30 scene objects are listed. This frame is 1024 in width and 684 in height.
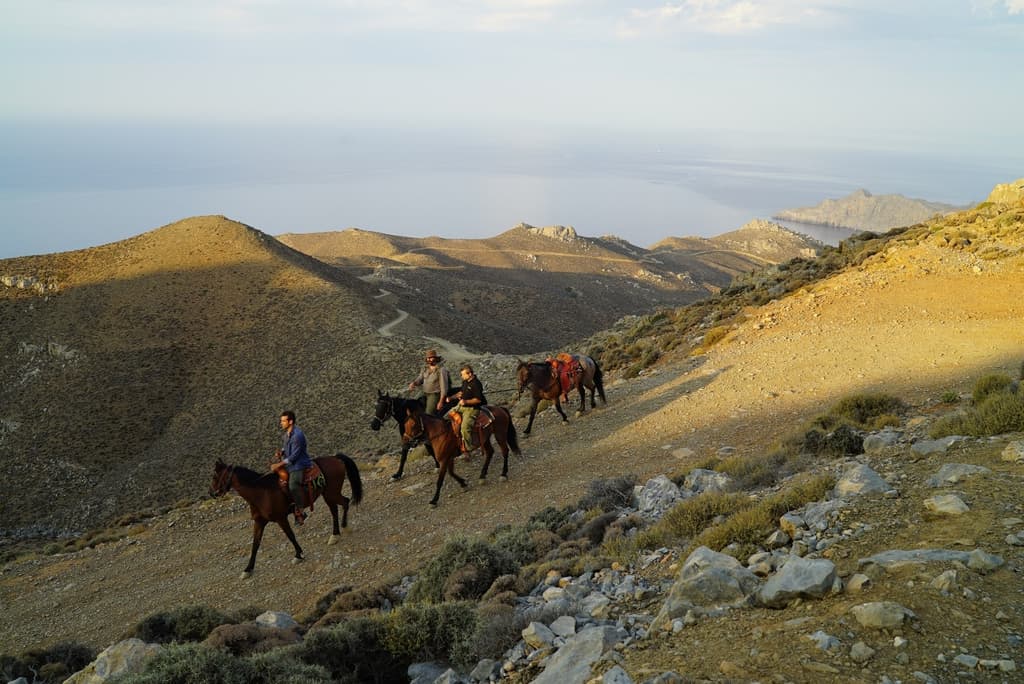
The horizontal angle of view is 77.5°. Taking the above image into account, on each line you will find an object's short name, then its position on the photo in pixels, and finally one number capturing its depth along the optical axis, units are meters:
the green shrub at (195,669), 5.48
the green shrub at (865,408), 11.29
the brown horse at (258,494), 11.20
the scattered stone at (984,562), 4.85
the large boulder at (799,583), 5.02
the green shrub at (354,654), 6.24
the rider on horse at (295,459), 11.30
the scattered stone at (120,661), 6.13
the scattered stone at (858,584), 4.95
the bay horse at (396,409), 12.98
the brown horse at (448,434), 12.89
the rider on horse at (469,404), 12.99
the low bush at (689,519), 7.51
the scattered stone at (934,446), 7.85
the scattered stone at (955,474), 6.60
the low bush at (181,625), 8.44
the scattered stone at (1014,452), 6.88
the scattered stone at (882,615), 4.34
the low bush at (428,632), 6.38
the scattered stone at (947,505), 5.91
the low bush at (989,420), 8.21
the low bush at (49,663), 8.78
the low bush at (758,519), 6.62
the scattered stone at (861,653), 4.13
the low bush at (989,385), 9.85
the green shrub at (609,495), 9.77
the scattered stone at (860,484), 6.81
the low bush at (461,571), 7.77
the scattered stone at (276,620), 7.72
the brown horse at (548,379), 15.43
